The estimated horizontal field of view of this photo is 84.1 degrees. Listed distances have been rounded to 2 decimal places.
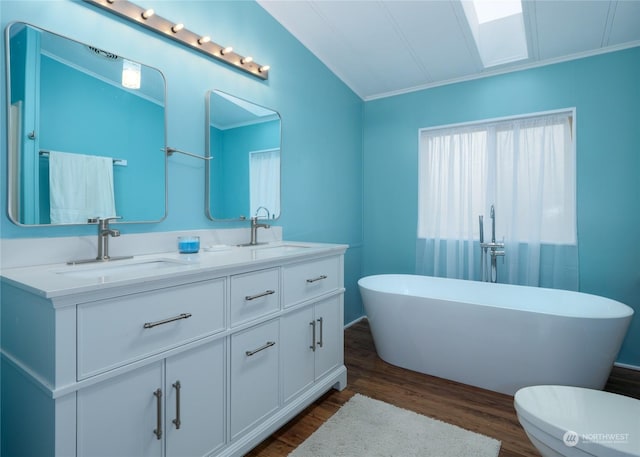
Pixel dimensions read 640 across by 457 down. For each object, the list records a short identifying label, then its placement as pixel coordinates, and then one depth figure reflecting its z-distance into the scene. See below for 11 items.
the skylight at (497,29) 2.58
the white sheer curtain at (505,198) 2.85
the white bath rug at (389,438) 1.67
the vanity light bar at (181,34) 1.67
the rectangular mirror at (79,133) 1.37
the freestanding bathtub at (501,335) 2.01
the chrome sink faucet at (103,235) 1.54
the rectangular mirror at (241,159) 2.14
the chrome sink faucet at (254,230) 2.37
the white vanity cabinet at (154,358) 1.01
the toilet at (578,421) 1.15
